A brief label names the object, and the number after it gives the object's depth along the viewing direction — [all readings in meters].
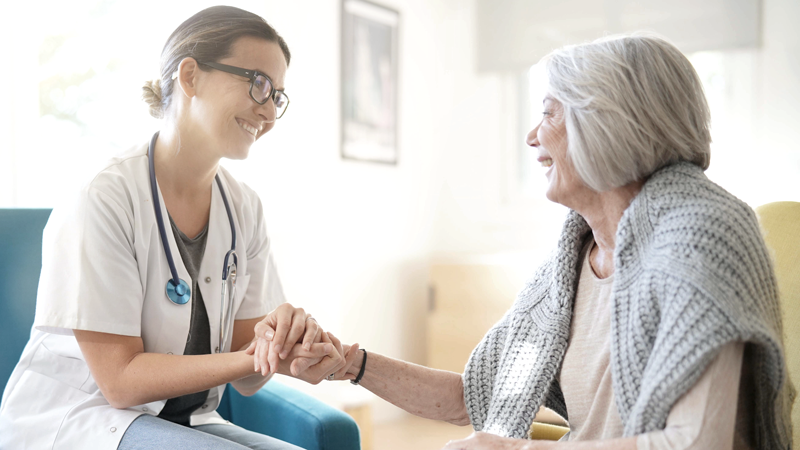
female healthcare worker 1.22
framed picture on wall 3.41
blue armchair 1.46
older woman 0.91
